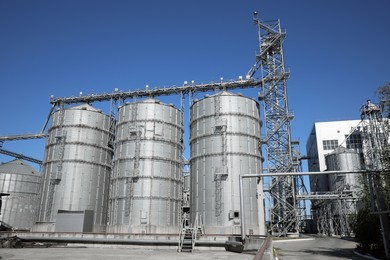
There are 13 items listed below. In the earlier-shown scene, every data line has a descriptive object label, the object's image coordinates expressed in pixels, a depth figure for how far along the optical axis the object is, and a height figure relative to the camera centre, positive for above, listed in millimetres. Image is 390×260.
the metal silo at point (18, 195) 52031 +4320
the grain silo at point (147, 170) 37406 +6269
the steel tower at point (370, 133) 51600 +14646
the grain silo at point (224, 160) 34969 +7145
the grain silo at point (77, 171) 38062 +6308
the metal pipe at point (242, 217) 21938 +343
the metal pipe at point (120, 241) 25766 -1591
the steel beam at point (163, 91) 47844 +19722
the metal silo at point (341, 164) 52594 +9941
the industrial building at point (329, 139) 66312 +17510
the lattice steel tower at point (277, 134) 41634 +11475
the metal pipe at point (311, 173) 17516 +3121
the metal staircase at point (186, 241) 23512 -1316
